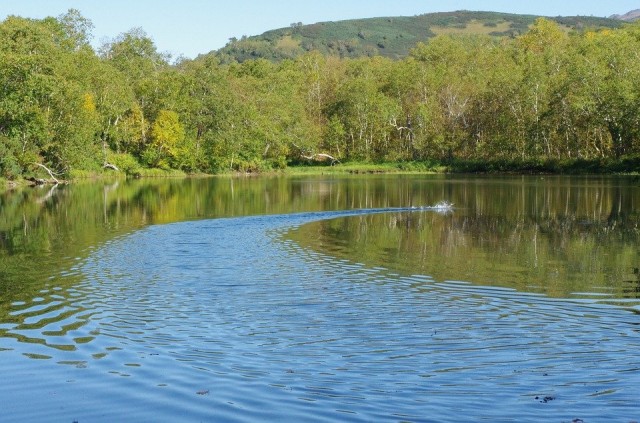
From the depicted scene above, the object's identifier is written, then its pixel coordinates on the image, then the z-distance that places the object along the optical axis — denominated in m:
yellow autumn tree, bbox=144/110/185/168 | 92.81
